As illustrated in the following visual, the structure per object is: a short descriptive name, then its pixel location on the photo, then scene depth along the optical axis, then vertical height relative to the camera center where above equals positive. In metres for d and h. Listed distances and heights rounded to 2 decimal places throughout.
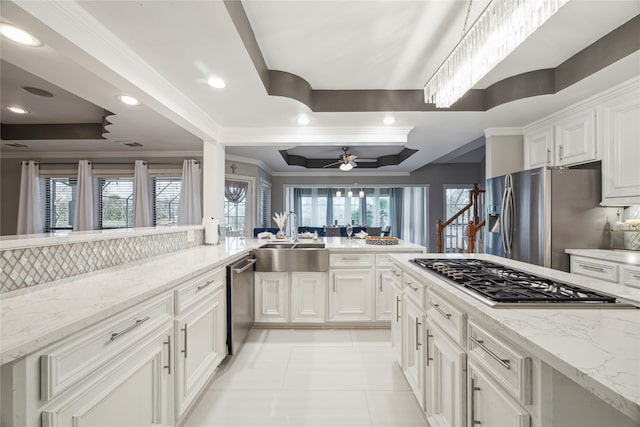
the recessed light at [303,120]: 2.86 +1.04
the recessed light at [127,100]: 2.44 +1.06
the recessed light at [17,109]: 3.24 +1.28
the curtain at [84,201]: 4.68 +0.22
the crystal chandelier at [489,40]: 1.17 +0.87
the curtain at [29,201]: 4.66 +0.22
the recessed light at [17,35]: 1.50 +1.04
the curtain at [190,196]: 4.83 +0.32
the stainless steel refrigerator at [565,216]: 2.51 -0.02
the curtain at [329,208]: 9.55 +0.21
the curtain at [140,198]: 4.76 +0.28
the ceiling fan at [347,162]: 4.71 +0.92
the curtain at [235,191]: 5.35 +0.46
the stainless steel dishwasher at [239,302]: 2.07 -0.73
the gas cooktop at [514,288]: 0.92 -0.30
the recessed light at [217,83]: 2.07 +1.03
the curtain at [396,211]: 9.41 +0.11
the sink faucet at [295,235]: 3.37 -0.27
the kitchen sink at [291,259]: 2.73 -0.46
